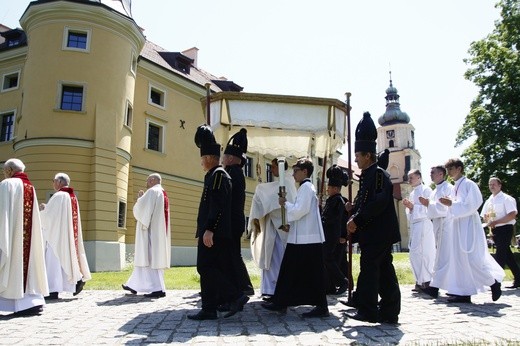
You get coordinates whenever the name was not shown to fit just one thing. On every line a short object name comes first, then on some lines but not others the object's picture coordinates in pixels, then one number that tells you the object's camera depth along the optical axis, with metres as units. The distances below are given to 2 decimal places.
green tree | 23.86
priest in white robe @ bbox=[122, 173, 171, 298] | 8.07
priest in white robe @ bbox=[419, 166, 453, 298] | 7.36
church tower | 74.56
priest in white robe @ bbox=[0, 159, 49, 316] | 5.81
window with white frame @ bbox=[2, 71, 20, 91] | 24.81
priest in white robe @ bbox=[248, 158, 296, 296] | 6.68
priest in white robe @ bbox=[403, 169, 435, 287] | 8.34
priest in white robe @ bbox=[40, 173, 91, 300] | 7.82
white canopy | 8.20
